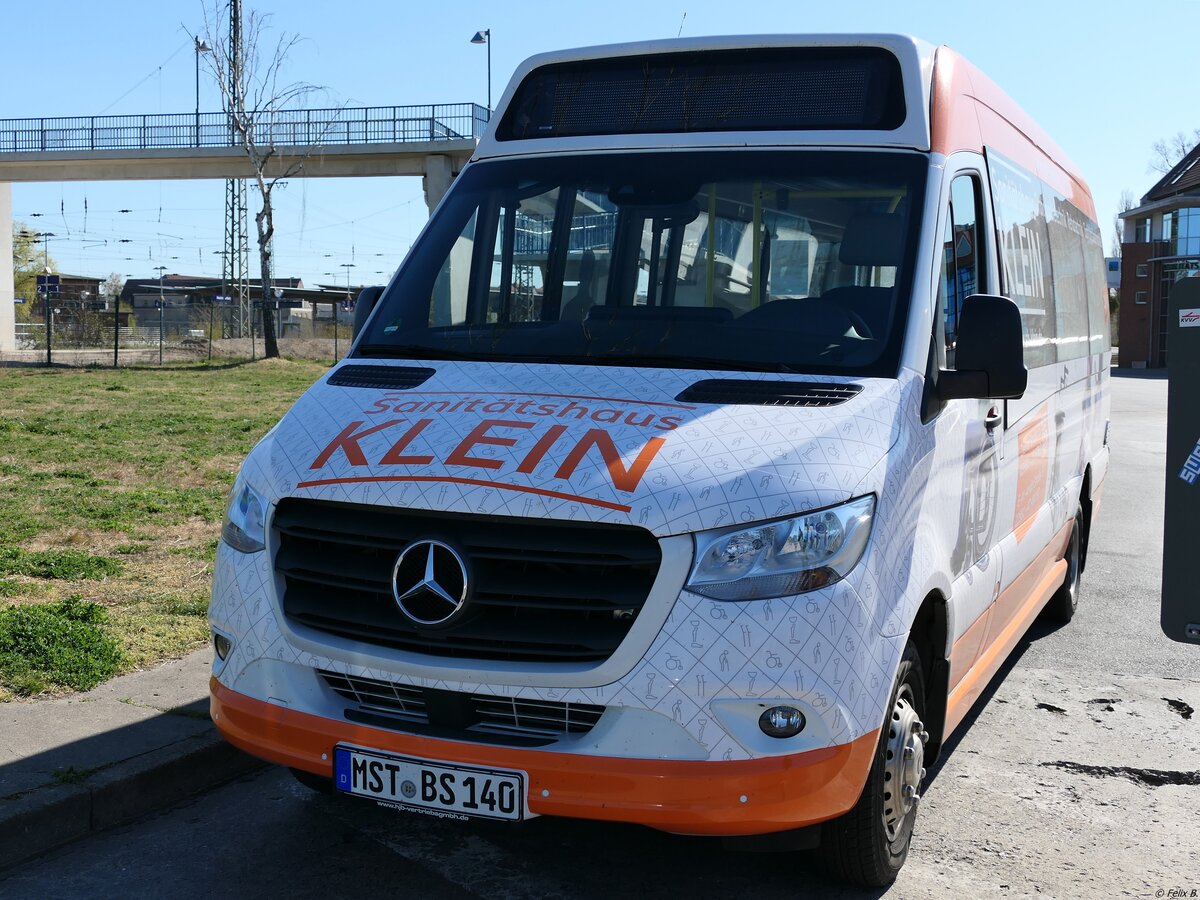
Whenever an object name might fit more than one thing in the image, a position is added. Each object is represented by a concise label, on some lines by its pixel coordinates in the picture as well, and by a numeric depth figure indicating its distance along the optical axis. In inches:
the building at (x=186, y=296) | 1868.8
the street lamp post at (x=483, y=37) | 1737.2
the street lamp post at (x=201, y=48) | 1342.4
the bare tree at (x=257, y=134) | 1343.5
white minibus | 131.5
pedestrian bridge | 1515.7
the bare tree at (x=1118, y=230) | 3390.7
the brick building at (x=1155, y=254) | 2787.9
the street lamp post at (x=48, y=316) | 1140.5
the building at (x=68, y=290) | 1844.6
